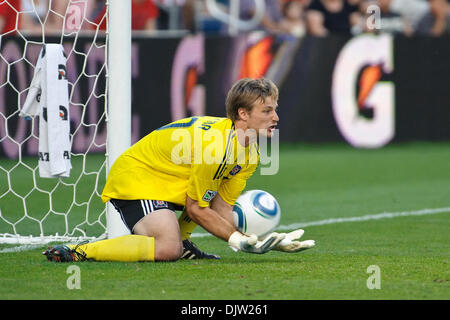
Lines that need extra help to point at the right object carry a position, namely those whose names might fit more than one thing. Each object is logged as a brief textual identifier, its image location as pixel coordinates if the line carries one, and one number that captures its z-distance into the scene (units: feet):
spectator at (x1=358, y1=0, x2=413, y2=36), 48.44
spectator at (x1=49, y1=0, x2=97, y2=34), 28.33
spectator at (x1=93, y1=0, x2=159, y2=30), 44.19
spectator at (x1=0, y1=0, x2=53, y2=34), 35.91
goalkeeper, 17.51
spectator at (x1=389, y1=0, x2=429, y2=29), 50.96
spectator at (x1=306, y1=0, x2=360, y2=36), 48.08
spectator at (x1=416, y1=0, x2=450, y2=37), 50.14
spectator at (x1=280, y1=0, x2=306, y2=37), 48.14
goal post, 20.45
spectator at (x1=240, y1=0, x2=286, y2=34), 48.44
